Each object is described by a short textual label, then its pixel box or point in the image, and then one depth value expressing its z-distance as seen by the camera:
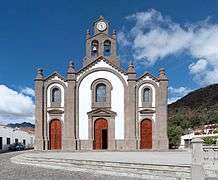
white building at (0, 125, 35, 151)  32.32
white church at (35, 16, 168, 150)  21.86
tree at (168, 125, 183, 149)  25.46
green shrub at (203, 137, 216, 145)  16.24
